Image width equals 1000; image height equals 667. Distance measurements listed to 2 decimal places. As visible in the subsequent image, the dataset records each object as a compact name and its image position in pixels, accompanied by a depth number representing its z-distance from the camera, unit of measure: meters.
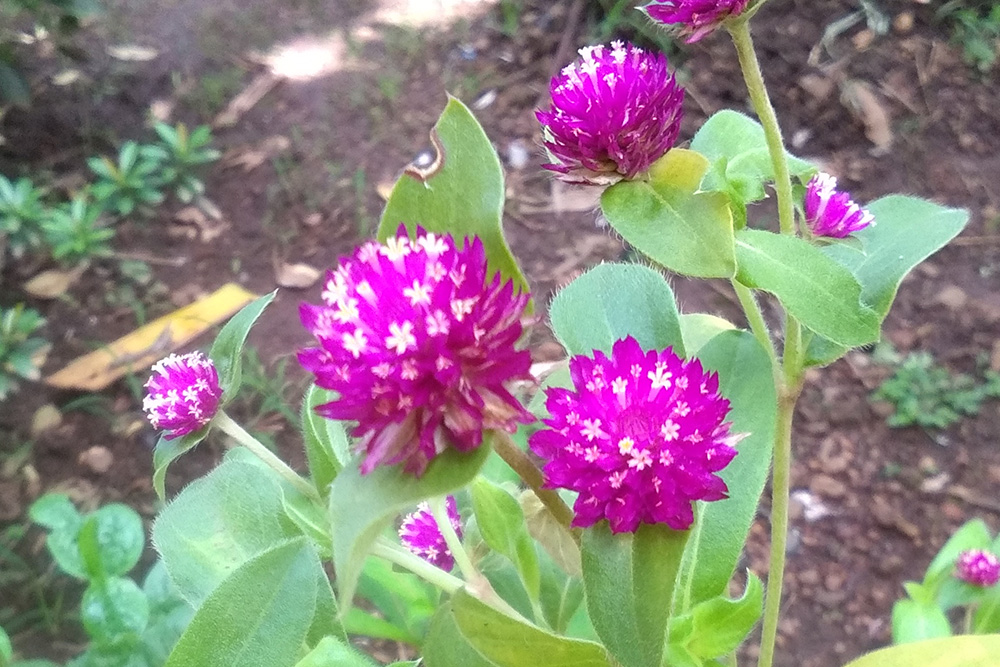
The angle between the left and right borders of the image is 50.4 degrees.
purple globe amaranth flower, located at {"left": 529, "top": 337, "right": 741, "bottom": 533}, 0.13
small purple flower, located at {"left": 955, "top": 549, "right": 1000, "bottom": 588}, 0.25
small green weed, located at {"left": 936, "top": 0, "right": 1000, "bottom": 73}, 0.48
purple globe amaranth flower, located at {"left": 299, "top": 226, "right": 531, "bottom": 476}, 0.12
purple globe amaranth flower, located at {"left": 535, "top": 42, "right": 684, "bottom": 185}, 0.15
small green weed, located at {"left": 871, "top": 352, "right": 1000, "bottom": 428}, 0.36
